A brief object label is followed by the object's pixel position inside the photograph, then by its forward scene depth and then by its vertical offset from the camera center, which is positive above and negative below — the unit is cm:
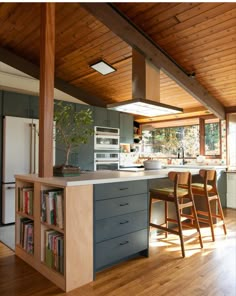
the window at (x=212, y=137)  552 +39
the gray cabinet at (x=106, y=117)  529 +83
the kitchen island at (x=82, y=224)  201 -66
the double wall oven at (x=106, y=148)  520 +13
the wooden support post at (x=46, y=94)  244 +62
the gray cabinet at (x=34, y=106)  413 +82
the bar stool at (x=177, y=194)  272 -50
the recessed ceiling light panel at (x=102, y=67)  430 +160
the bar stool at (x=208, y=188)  320 -50
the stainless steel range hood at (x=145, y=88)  336 +98
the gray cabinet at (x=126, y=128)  592 +64
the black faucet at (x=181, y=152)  604 +4
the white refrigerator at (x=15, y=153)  377 +1
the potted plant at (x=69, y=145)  248 +9
